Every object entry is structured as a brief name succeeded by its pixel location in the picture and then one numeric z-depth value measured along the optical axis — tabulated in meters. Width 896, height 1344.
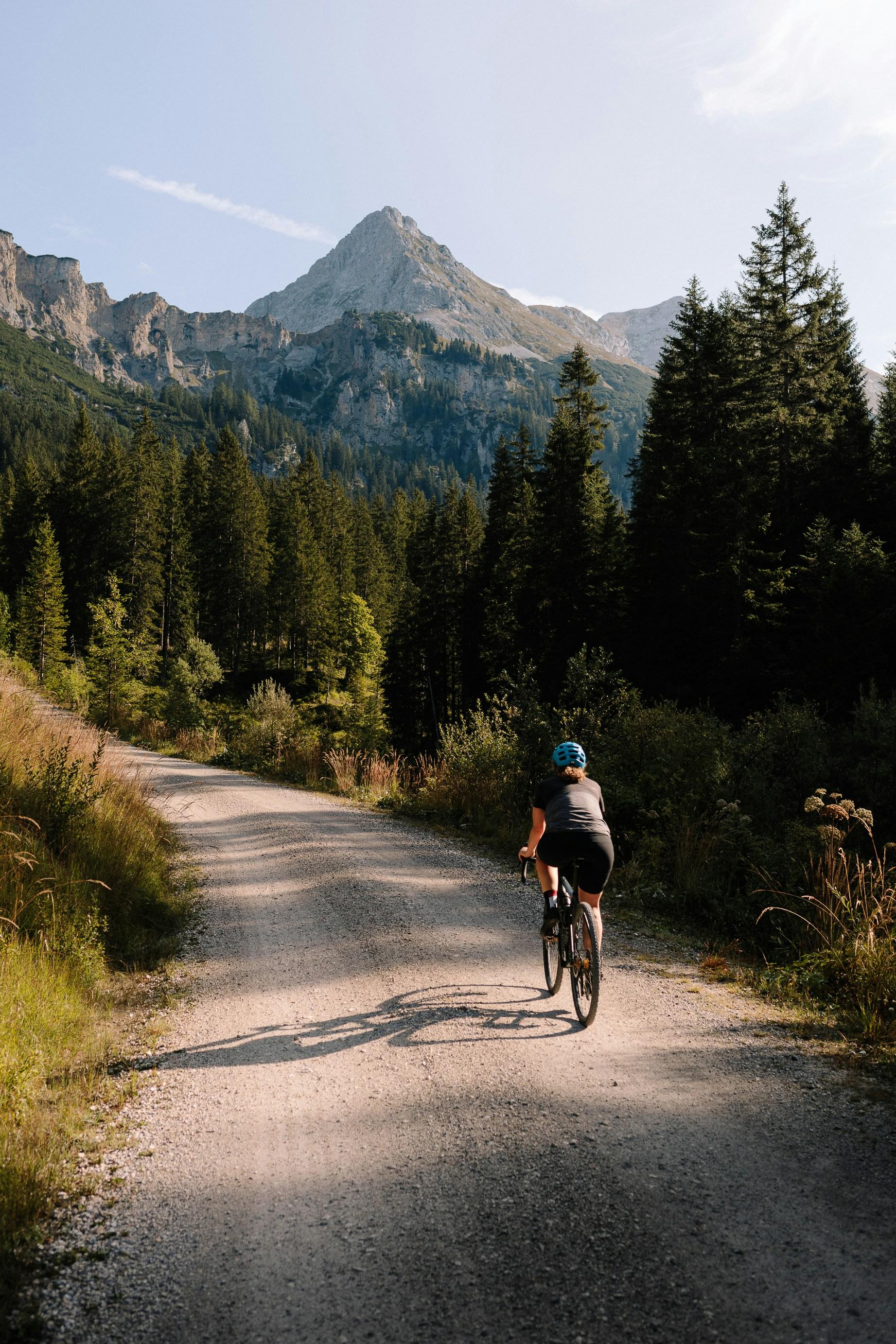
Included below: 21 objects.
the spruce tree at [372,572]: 70.00
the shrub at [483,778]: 11.84
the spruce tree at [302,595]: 63.03
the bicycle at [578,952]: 4.95
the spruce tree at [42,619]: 50.47
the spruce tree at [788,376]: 27.33
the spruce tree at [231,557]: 63.97
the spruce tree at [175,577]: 59.06
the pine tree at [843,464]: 26.66
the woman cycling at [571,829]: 5.17
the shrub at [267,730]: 21.50
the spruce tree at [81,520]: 62.09
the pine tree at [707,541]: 26.00
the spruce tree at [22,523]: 67.06
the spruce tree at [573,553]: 29.98
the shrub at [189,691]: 32.78
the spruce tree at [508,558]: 32.69
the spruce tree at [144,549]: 53.97
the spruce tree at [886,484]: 24.88
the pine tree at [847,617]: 21.36
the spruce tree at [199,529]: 64.12
